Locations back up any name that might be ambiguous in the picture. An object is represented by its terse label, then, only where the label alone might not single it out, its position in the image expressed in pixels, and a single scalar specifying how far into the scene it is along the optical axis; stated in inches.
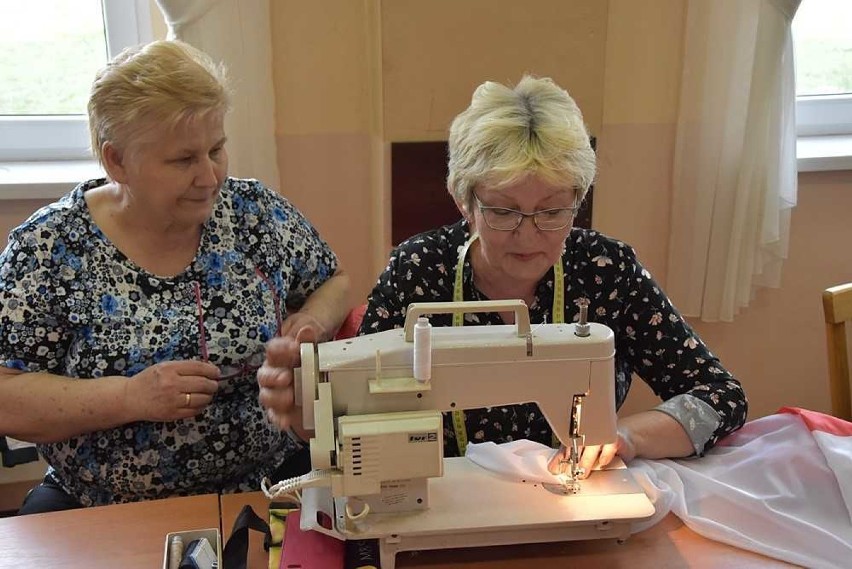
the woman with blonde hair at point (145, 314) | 57.0
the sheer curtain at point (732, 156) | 90.3
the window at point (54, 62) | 96.5
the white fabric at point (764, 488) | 45.6
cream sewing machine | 42.7
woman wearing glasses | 52.2
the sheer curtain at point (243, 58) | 81.4
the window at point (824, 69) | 108.0
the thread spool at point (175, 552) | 43.3
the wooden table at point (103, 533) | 45.2
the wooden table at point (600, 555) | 44.7
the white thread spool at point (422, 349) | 43.3
